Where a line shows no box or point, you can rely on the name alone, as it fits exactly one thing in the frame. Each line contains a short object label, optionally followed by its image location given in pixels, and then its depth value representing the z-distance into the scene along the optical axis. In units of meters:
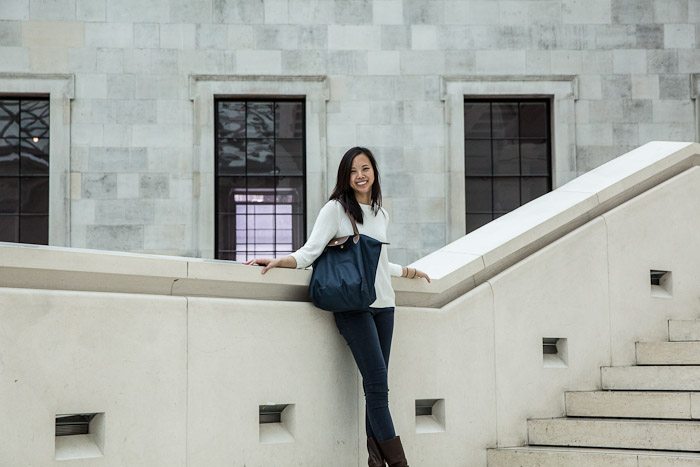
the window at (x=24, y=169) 14.82
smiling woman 6.50
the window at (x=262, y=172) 15.14
